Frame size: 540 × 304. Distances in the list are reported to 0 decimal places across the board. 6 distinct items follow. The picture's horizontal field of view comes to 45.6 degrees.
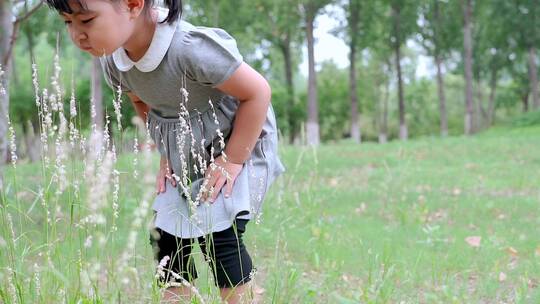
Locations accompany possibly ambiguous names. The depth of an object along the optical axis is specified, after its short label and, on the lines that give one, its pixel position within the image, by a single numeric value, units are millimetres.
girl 1895
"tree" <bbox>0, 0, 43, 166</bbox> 4359
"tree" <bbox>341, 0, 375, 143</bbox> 24656
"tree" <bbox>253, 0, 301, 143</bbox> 22516
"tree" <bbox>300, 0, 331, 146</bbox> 21750
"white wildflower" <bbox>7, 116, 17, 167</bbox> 1684
